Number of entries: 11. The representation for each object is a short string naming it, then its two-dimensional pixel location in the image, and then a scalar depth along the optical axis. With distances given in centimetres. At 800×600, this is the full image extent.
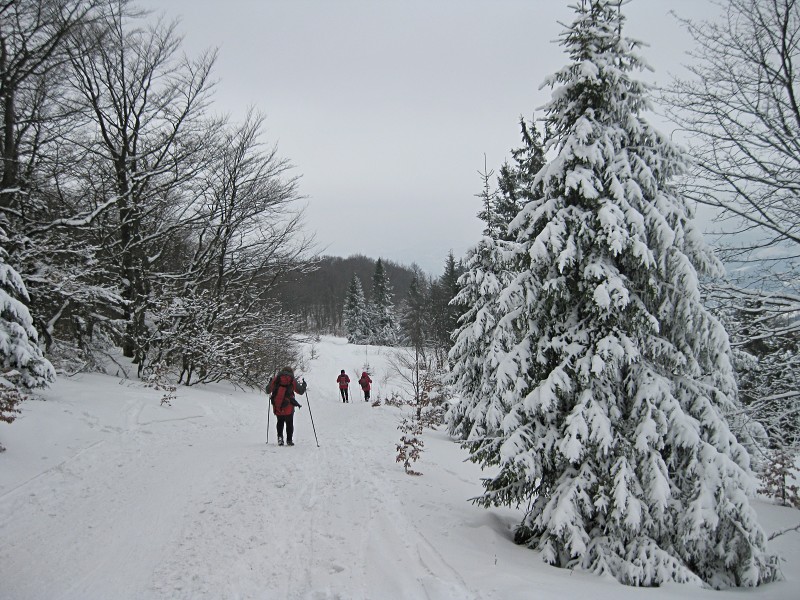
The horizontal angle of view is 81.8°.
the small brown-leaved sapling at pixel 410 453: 877
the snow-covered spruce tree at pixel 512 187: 1577
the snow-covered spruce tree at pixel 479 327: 1305
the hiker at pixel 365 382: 2589
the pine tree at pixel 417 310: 4865
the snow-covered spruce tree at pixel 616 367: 493
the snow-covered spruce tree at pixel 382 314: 7375
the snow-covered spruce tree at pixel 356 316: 7538
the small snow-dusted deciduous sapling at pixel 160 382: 1250
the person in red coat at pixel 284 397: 1048
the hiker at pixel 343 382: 2539
